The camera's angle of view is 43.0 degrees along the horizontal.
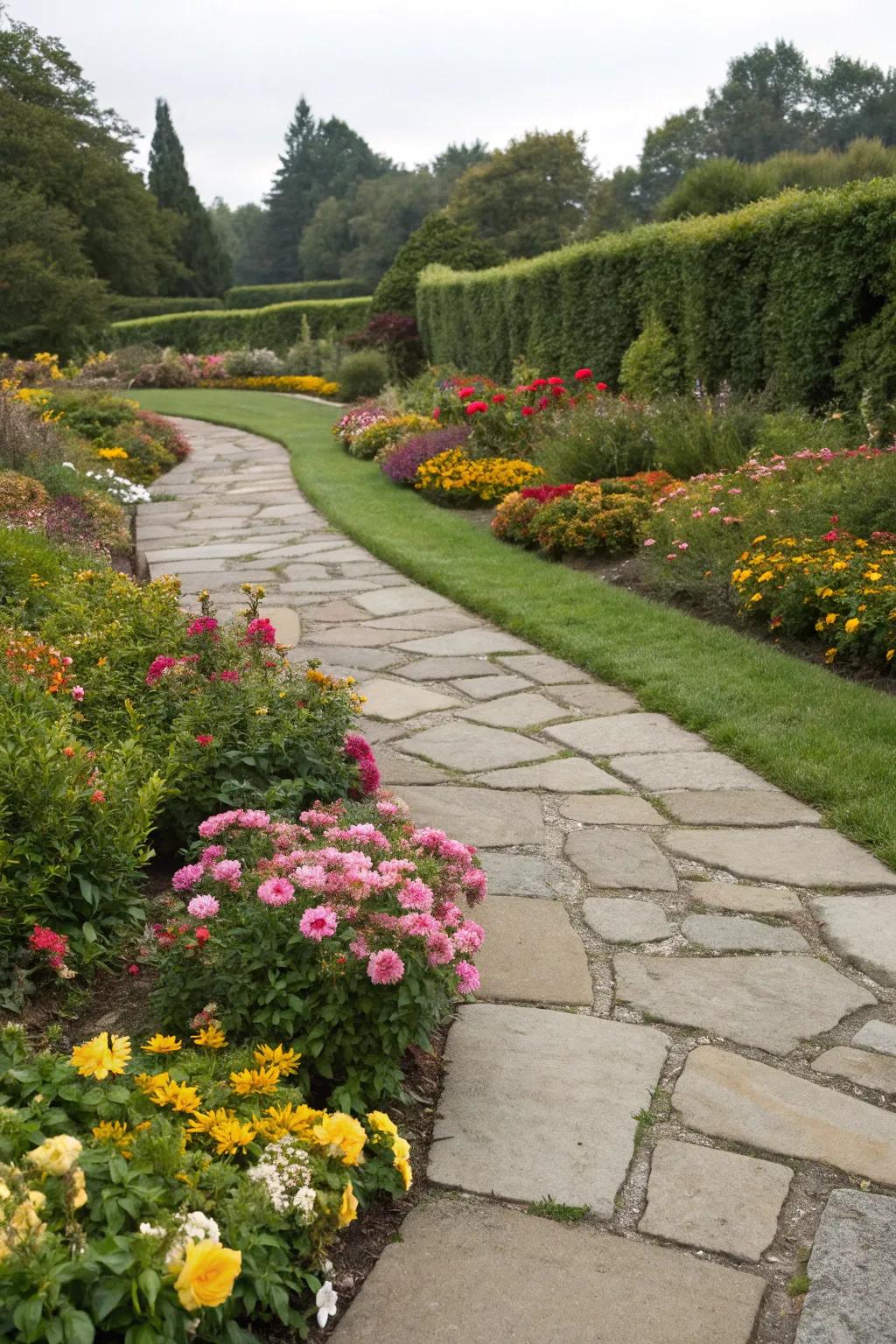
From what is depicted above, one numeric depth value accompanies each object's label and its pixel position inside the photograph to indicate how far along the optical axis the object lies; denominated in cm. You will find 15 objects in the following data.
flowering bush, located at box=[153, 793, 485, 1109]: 204
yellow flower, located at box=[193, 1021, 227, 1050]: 201
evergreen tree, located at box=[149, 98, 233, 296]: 4053
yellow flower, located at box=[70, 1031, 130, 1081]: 175
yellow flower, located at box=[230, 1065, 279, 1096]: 184
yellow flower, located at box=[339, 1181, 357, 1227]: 164
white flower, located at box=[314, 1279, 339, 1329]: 159
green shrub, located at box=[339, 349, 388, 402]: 1920
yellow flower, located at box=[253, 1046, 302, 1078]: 192
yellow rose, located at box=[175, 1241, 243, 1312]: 136
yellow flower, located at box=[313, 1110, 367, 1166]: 173
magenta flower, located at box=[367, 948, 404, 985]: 199
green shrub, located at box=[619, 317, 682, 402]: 1024
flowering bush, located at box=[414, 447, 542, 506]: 893
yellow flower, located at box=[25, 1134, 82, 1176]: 144
